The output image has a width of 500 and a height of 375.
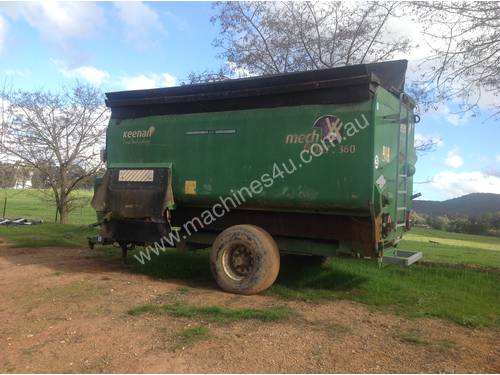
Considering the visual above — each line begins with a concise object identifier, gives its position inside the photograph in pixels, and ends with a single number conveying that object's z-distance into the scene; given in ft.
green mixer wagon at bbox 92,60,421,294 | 21.31
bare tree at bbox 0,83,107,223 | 61.72
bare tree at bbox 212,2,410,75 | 39.83
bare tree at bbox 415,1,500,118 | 27.35
